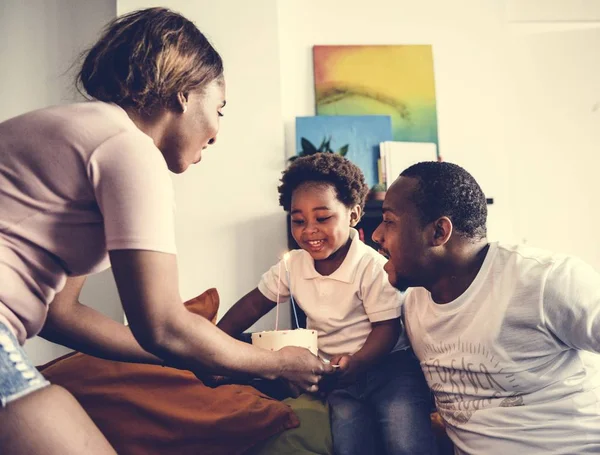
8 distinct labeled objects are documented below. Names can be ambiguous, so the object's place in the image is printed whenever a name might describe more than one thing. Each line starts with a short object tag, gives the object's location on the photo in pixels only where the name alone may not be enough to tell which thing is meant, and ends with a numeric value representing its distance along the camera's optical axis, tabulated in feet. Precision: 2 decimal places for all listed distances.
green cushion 4.74
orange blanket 4.61
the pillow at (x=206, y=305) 5.90
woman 2.83
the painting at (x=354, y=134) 10.67
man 4.19
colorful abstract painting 11.22
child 5.34
